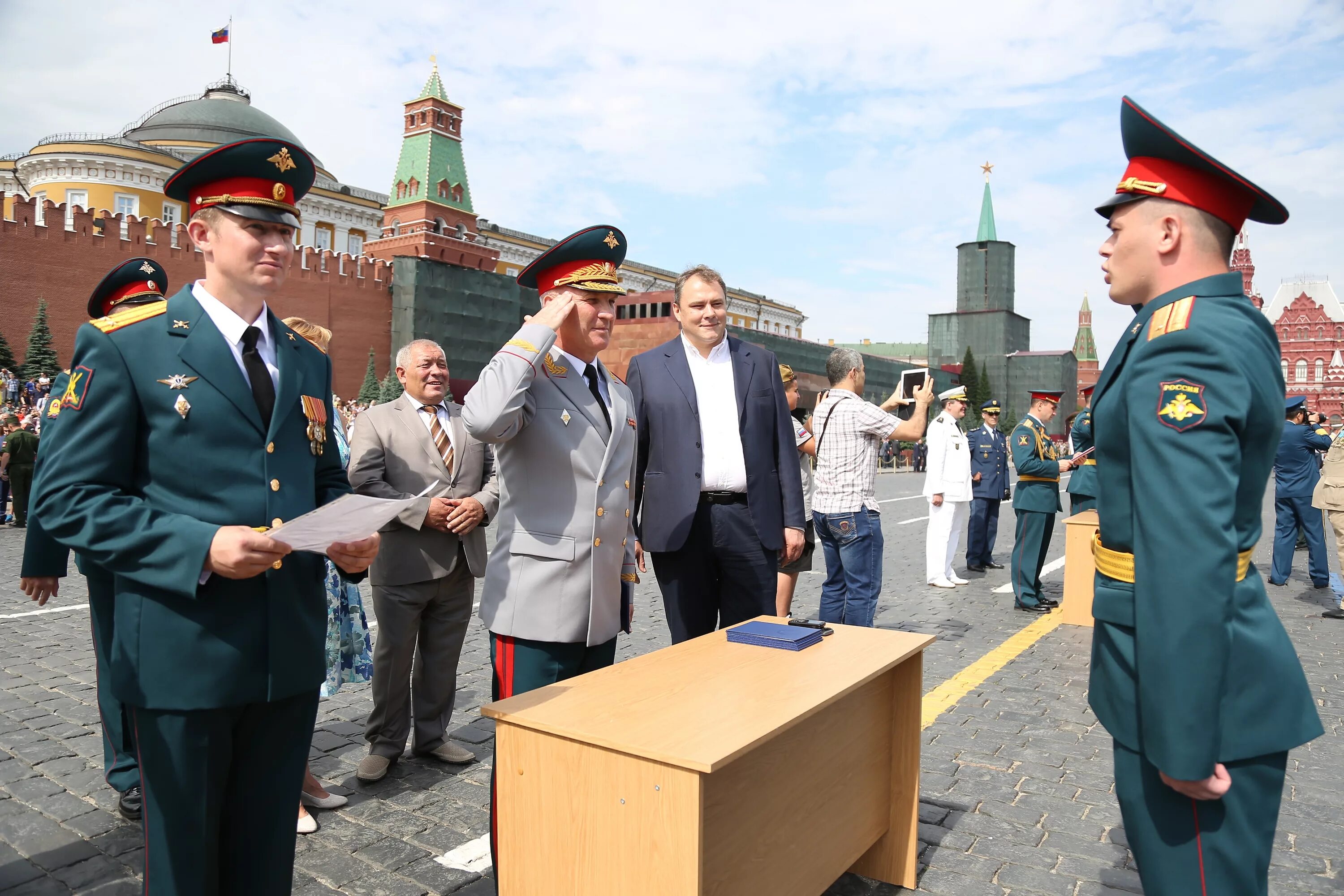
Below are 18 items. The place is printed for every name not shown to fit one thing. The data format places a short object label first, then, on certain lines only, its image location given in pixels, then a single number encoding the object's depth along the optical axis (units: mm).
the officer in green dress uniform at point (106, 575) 2896
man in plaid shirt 5922
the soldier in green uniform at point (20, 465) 13375
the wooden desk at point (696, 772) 2078
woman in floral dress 4121
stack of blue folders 3049
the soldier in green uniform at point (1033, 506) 8219
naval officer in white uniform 9445
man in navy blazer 3918
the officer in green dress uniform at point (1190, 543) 1796
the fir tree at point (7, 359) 33812
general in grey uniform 2855
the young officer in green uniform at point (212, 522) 1968
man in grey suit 4129
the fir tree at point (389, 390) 39469
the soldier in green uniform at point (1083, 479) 9055
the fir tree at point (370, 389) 42500
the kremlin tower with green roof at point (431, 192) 54719
